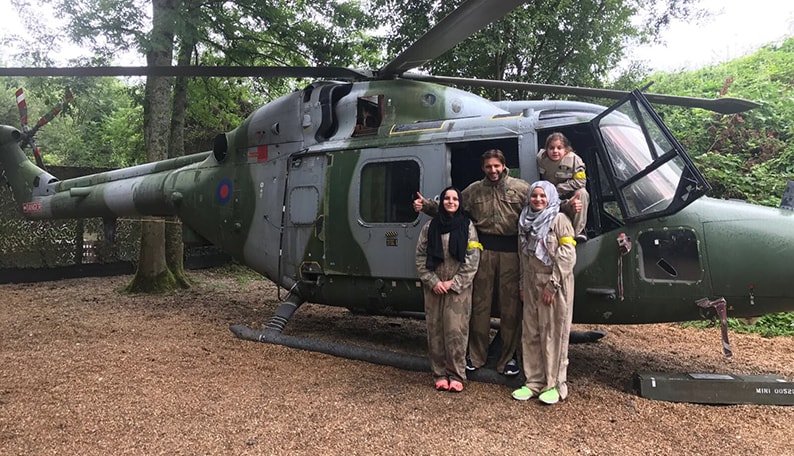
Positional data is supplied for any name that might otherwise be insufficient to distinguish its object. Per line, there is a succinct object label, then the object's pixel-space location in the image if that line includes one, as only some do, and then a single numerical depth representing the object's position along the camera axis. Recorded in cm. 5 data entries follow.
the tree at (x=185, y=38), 731
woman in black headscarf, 414
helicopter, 397
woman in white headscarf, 382
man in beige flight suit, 423
